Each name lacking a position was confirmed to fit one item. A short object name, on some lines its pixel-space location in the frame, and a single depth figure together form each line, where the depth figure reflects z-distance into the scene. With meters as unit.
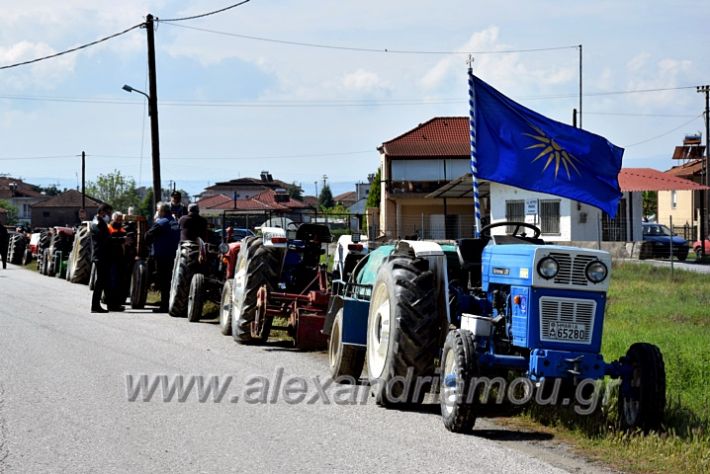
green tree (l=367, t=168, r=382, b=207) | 77.81
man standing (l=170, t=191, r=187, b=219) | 22.09
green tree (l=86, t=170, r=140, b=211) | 131.12
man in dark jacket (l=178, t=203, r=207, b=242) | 19.05
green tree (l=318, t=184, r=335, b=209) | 169.88
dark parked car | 38.97
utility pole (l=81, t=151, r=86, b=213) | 86.22
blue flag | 11.70
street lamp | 31.55
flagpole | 10.97
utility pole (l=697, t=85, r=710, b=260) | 57.84
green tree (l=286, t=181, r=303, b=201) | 164.60
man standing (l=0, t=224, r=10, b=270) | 38.09
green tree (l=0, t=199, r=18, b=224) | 119.99
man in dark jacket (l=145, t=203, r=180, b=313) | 20.27
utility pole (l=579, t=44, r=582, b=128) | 50.80
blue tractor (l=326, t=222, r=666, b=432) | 8.59
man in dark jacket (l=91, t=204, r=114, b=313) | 19.73
